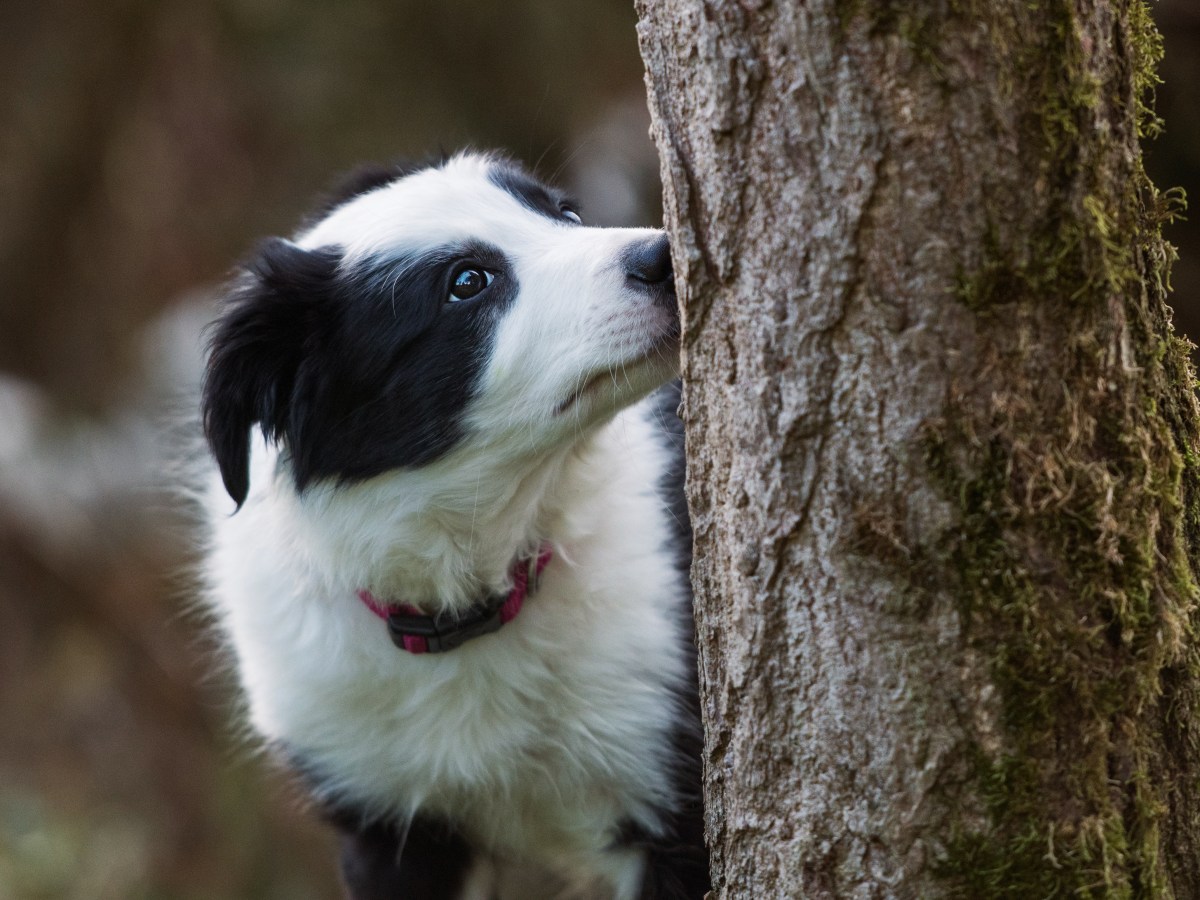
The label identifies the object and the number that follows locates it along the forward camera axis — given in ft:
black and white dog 8.76
